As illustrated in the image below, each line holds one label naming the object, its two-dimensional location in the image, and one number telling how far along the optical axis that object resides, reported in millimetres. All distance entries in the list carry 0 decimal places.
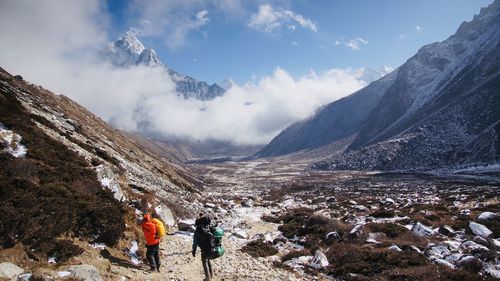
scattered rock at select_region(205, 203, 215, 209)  41381
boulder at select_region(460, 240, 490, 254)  17000
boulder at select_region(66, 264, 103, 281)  11961
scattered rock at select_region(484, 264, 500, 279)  14591
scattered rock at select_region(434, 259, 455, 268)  15914
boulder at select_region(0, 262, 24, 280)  10781
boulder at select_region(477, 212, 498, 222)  25439
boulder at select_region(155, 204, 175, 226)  26391
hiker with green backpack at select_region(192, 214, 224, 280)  15133
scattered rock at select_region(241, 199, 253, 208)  49831
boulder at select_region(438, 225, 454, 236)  22588
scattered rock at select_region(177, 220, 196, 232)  25628
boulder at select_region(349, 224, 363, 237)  23219
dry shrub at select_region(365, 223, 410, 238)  23359
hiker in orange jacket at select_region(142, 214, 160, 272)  15547
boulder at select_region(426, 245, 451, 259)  17453
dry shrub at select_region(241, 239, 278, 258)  21559
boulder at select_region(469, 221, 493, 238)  21958
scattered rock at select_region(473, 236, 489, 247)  18969
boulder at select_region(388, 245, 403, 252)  18725
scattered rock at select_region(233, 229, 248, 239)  27219
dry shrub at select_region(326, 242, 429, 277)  16734
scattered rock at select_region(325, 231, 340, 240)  23781
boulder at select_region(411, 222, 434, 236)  22469
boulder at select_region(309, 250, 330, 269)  18594
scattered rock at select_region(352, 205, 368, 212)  38769
